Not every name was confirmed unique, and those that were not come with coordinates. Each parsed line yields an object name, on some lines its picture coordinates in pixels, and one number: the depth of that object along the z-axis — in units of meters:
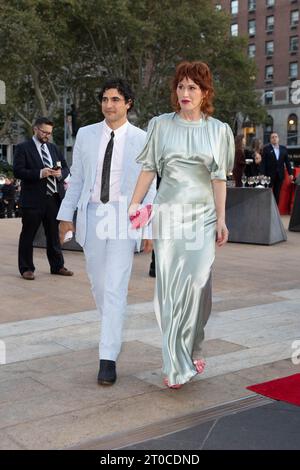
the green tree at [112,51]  32.00
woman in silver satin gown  3.88
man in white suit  4.07
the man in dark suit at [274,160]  14.19
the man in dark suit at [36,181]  7.51
